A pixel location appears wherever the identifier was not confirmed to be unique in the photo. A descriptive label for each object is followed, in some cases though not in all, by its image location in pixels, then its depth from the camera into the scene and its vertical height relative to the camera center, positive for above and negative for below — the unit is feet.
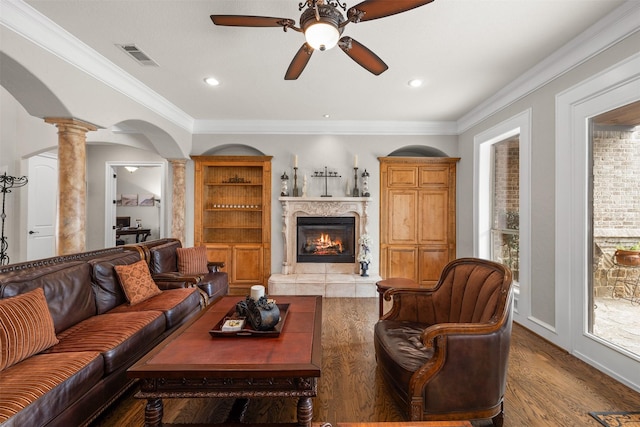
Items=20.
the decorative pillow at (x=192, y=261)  13.29 -2.00
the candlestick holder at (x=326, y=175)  17.13 +2.34
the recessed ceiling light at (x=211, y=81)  11.53 +5.21
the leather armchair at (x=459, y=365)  5.58 -2.84
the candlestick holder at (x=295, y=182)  16.70 +1.90
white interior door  17.21 +0.52
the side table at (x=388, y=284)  10.28 -2.32
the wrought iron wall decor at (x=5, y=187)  15.25 +1.40
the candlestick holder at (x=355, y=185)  16.79 +1.75
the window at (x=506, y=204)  12.89 +0.60
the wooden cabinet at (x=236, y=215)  17.04 +0.06
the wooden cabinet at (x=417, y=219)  17.10 -0.11
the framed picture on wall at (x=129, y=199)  26.22 +1.36
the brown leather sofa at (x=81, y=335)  4.83 -2.72
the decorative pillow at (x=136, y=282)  9.32 -2.12
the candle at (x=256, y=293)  6.96 -1.78
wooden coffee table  4.85 -2.50
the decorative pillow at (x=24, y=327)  5.44 -2.17
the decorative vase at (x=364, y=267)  16.27 -2.71
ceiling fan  5.65 +3.90
